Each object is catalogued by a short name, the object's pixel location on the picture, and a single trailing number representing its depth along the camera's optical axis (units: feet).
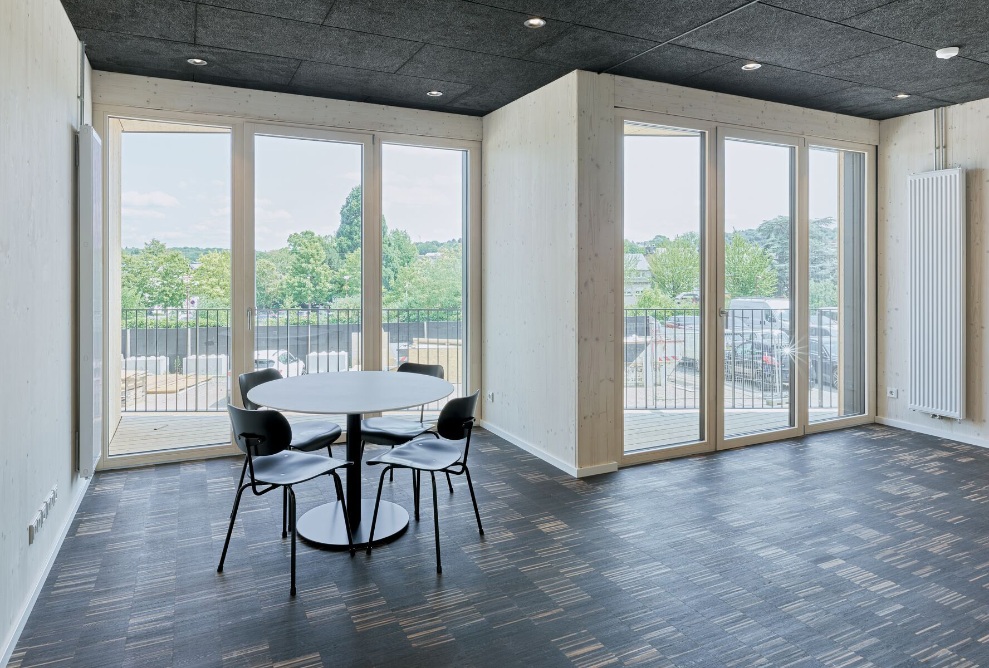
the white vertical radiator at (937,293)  17.28
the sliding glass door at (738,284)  15.92
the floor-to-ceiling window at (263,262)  15.69
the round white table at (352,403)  10.13
